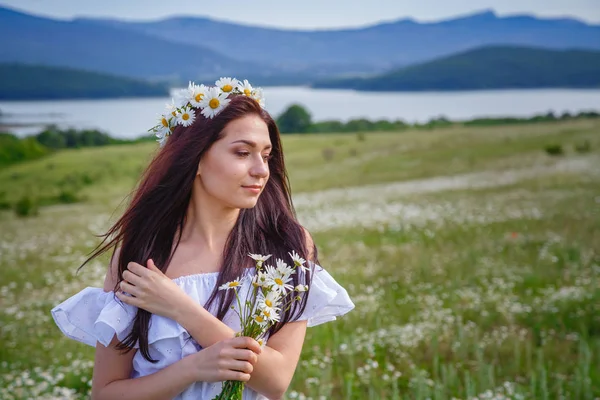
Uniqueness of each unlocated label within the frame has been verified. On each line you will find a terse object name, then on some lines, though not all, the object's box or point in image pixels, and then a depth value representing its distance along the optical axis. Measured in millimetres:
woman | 2764
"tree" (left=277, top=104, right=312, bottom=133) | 46225
